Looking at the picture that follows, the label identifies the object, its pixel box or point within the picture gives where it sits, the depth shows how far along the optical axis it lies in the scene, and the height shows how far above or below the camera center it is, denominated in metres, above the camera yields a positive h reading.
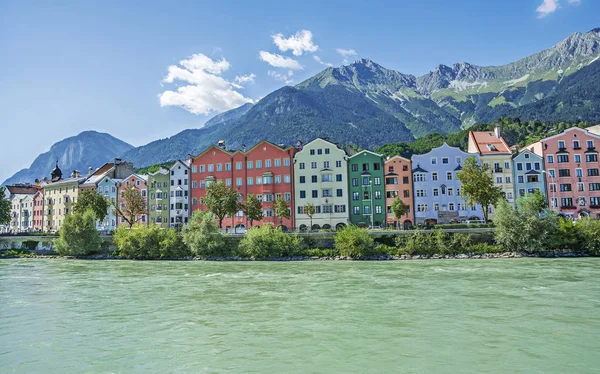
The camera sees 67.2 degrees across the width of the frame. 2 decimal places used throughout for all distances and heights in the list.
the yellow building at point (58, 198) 103.25 +7.39
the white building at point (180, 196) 85.19 +5.80
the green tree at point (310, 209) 70.62 +2.14
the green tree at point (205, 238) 58.84 -1.59
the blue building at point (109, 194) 96.00 +7.47
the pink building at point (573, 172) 70.69 +6.92
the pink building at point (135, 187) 90.75 +8.52
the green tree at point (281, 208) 71.06 +2.48
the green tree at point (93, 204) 77.38 +4.39
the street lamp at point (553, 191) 71.50 +4.00
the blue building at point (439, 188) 71.69 +5.10
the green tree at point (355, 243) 53.53 -2.54
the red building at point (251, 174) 77.19 +8.97
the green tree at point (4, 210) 86.08 +4.12
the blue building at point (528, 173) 71.81 +6.94
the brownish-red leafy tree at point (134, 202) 76.81 +4.41
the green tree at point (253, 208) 69.25 +2.54
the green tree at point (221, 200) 67.06 +3.73
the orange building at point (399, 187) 72.75 +5.42
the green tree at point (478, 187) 57.56 +4.02
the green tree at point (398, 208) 68.06 +1.89
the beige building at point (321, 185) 74.29 +6.29
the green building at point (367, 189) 73.19 +5.24
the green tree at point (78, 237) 65.56 -1.09
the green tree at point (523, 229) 51.28 -1.42
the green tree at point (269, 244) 56.69 -2.57
